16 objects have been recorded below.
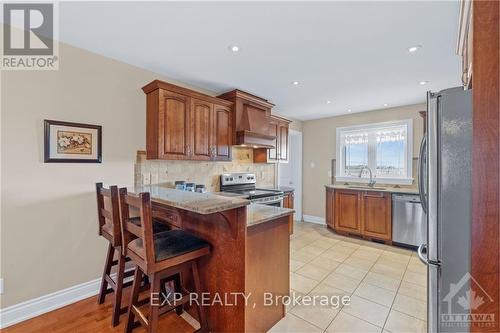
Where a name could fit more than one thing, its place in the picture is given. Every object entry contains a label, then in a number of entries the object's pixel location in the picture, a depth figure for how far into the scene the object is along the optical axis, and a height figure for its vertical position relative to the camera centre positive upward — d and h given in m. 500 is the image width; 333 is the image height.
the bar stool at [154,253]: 1.36 -0.57
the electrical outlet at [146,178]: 2.75 -0.14
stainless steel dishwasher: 3.52 -0.84
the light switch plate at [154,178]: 2.85 -0.14
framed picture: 2.07 +0.22
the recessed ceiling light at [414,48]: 2.16 +1.12
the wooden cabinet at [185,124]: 2.61 +0.53
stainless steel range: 3.52 -0.39
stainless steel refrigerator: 1.21 -0.20
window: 4.26 +0.29
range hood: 3.44 +0.74
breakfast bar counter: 1.55 -0.67
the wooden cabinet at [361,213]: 3.86 -0.82
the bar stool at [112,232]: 1.72 -0.56
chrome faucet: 4.51 -0.18
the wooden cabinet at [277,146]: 4.27 +0.40
